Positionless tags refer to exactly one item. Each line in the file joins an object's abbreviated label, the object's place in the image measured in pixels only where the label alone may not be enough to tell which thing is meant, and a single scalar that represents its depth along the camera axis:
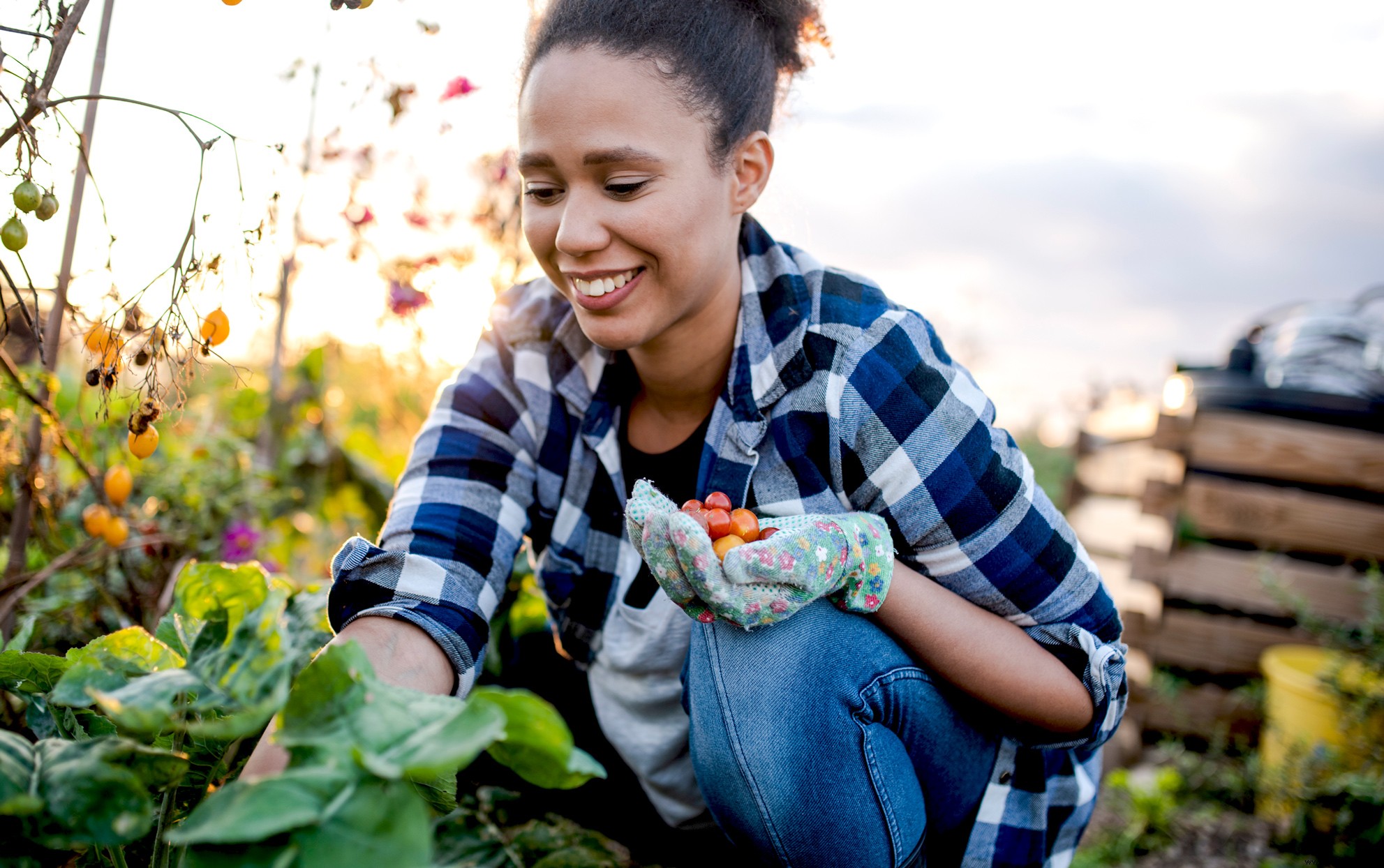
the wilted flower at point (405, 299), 2.32
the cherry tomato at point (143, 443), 0.97
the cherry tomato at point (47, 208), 0.82
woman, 1.10
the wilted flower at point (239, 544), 1.90
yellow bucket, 2.17
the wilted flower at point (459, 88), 1.85
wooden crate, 2.62
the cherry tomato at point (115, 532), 1.32
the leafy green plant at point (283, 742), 0.53
